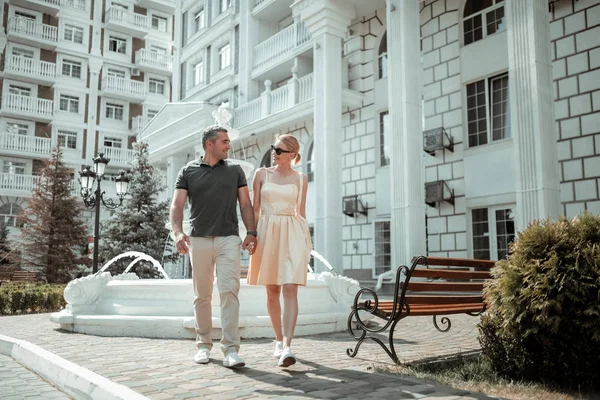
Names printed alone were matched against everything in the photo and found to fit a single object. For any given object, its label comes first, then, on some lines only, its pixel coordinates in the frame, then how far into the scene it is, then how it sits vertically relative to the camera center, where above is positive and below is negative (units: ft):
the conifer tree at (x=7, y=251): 87.92 +2.77
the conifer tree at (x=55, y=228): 85.81 +6.16
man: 16.06 +1.01
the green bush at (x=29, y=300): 40.73 -2.33
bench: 16.52 -1.07
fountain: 23.59 -1.82
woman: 16.20 +0.92
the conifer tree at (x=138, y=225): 69.15 +5.29
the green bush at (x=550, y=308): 12.91 -0.99
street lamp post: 53.26 +8.46
